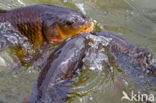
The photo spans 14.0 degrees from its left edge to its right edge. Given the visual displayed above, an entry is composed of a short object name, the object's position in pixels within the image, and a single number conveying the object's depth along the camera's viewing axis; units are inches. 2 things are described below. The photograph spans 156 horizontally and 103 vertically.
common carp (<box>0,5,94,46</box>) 241.9
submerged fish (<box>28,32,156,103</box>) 167.3
